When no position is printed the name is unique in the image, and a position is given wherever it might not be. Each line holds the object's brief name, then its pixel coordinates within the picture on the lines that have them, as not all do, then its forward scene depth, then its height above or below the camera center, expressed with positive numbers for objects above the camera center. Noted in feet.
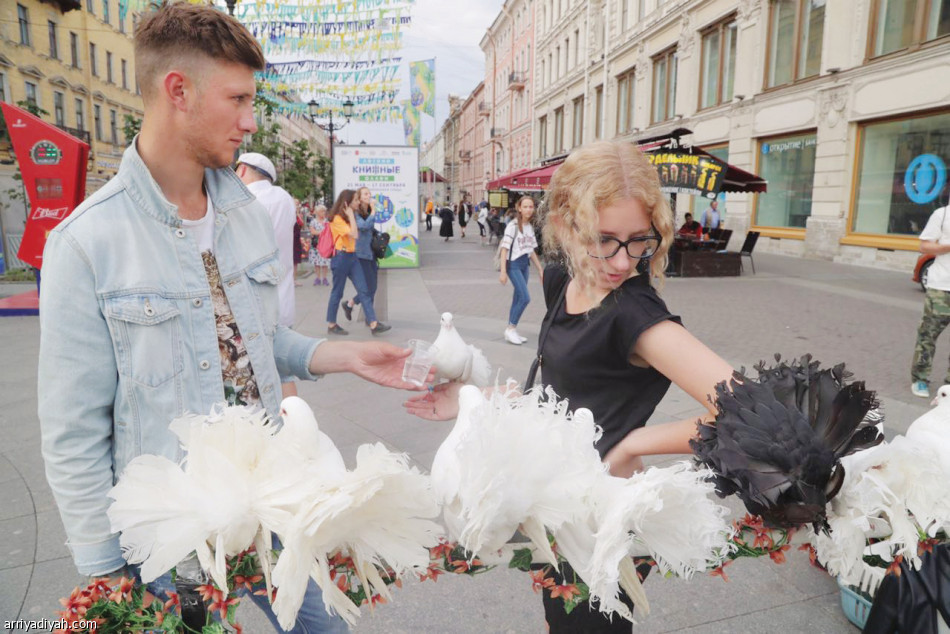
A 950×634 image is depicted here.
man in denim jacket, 4.31 -0.52
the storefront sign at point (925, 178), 42.37 +4.96
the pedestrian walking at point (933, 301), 16.66 -1.47
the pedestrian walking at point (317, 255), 42.94 -1.92
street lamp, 50.81 +10.47
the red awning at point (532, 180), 54.70 +5.07
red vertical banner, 28.68 +2.51
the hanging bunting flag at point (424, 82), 56.75 +14.01
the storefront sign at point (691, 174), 40.91 +4.46
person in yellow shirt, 26.73 -1.61
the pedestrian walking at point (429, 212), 122.52 +4.03
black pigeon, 3.00 -0.99
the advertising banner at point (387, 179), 48.26 +4.14
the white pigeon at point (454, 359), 5.67 -1.18
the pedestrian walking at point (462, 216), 103.38 +2.94
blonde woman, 4.88 -0.58
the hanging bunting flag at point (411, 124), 53.52 +9.59
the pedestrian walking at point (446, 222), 89.51 +1.64
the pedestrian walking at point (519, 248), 25.79 -0.54
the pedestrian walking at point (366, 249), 27.84 -0.86
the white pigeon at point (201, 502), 2.89 -1.32
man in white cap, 15.14 +0.58
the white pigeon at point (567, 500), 2.88 -1.28
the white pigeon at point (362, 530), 2.75 -1.43
